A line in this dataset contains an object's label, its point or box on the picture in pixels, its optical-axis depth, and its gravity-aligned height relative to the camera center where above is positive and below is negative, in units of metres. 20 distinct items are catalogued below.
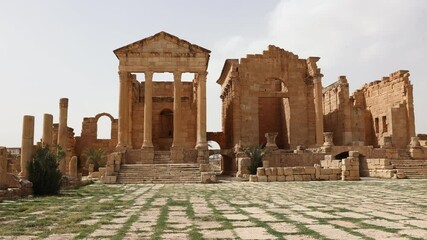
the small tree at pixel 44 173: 13.21 -0.38
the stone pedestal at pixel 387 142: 27.80 +1.10
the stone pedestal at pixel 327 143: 28.62 +1.09
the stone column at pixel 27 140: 14.39 +0.71
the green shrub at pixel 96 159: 31.98 +0.12
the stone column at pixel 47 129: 16.19 +1.22
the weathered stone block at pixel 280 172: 21.83 -0.64
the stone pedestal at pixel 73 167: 19.83 -0.30
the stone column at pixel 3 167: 11.82 -0.16
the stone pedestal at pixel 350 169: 21.34 -0.50
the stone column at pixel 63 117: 20.11 +2.08
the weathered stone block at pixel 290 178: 21.68 -0.94
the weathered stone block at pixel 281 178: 21.64 -0.94
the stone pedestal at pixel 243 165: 24.58 -0.34
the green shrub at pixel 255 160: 24.38 -0.02
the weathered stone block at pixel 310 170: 21.95 -0.55
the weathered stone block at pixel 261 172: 21.76 -0.63
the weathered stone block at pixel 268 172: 21.72 -0.63
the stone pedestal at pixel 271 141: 28.81 +1.26
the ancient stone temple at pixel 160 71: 27.64 +5.86
